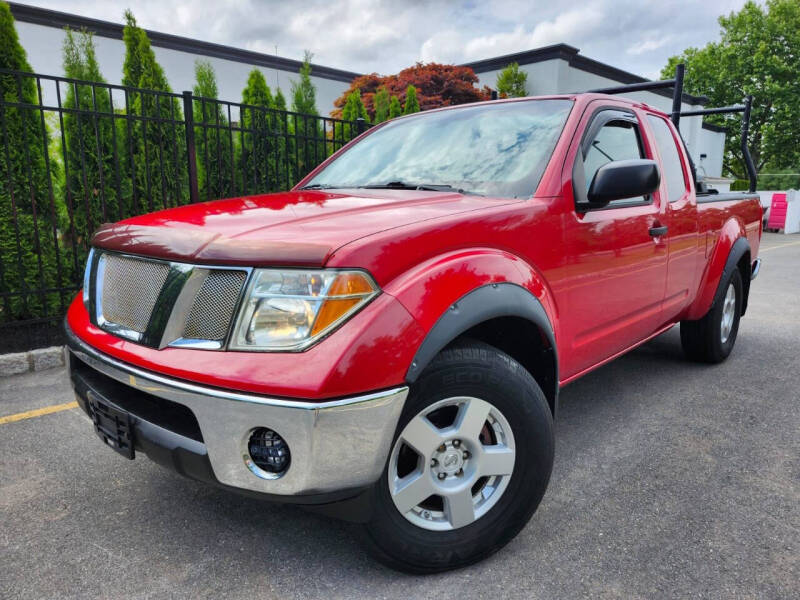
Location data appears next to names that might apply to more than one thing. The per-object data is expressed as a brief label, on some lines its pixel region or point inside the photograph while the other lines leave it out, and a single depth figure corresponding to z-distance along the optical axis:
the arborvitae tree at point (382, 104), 8.98
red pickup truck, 1.58
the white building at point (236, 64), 14.36
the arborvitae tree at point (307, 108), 6.95
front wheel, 1.75
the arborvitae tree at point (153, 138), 5.92
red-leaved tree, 20.33
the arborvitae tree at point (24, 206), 4.74
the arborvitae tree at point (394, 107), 9.14
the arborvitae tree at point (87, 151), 5.55
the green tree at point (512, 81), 20.41
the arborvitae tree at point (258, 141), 6.93
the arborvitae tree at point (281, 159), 7.09
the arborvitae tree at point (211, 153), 6.64
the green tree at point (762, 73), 35.97
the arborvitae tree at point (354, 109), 8.09
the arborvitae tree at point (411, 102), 9.22
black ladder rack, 5.36
